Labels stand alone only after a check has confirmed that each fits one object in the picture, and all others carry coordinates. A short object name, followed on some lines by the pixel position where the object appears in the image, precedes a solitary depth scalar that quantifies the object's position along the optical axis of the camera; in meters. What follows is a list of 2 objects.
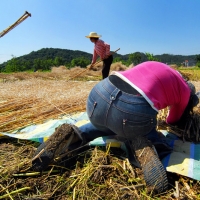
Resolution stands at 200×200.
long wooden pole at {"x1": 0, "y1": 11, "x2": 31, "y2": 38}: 3.80
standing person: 5.29
